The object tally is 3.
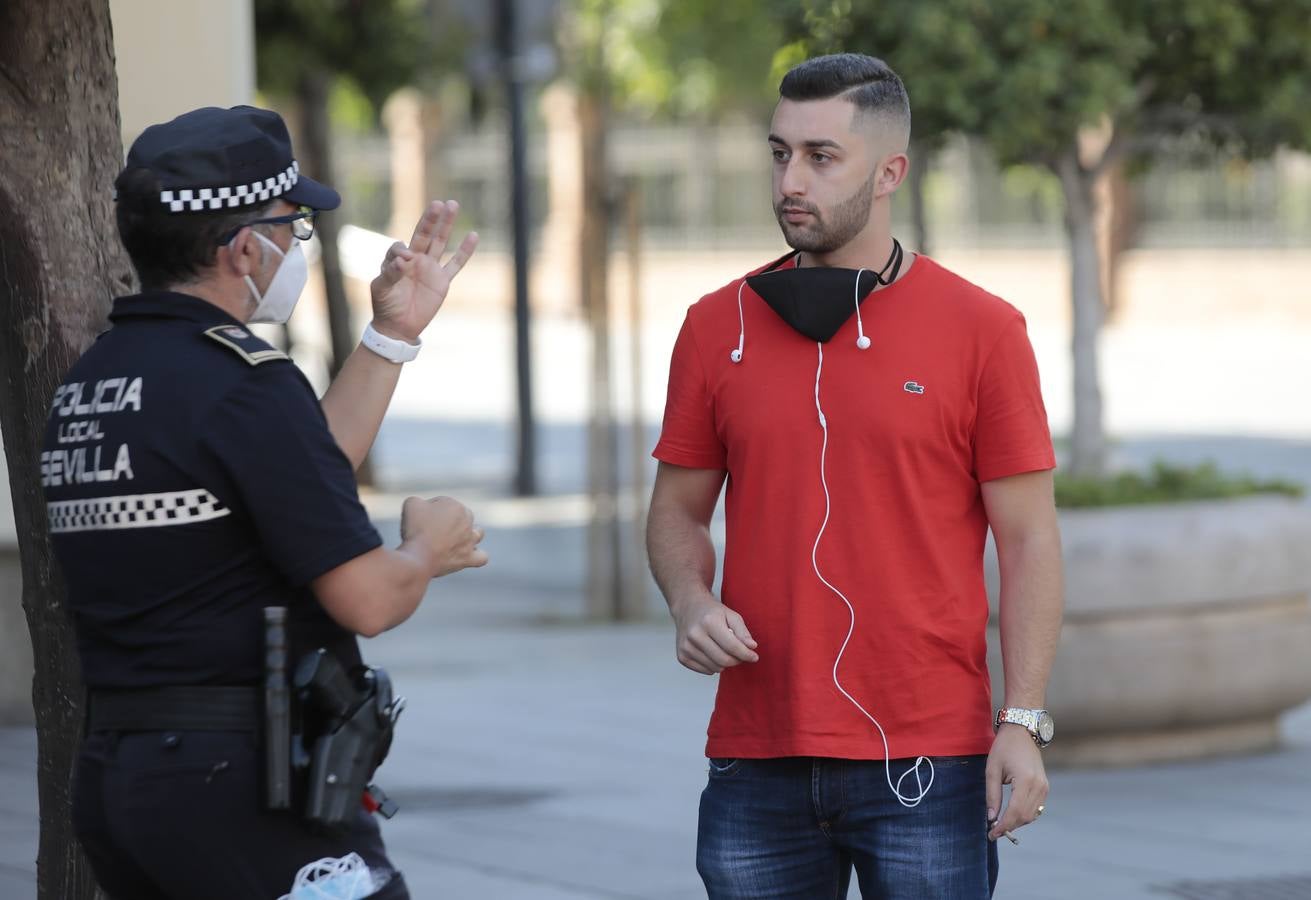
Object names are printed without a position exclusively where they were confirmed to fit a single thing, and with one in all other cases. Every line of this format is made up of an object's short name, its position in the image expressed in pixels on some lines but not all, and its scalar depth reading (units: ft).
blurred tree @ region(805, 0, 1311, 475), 53.31
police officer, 17.92
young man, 21.30
